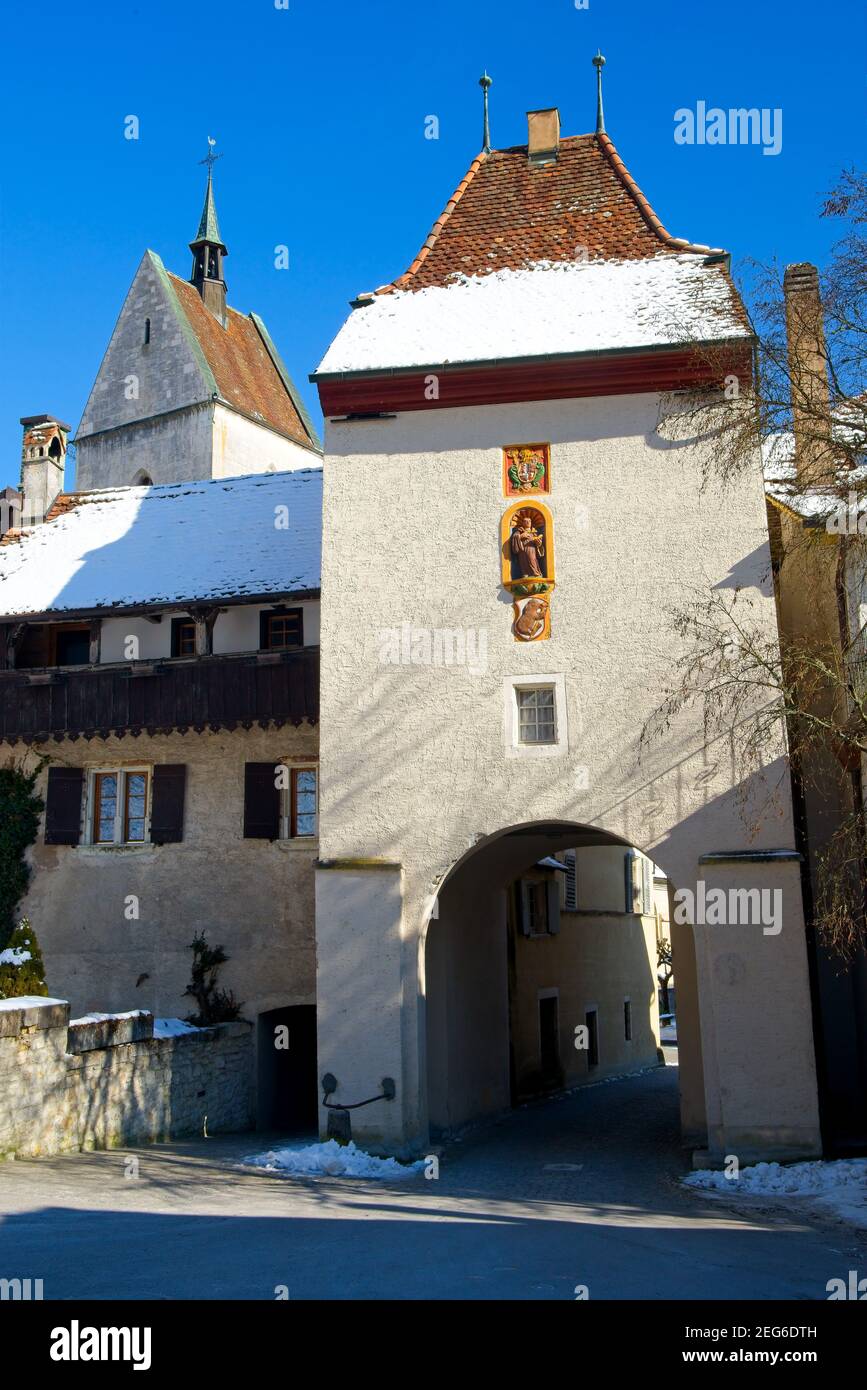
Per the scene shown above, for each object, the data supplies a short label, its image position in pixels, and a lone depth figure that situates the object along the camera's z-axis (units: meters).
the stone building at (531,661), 14.15
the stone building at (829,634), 10.84
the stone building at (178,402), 42.47
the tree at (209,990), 20.09
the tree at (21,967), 17.48
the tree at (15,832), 21.50
